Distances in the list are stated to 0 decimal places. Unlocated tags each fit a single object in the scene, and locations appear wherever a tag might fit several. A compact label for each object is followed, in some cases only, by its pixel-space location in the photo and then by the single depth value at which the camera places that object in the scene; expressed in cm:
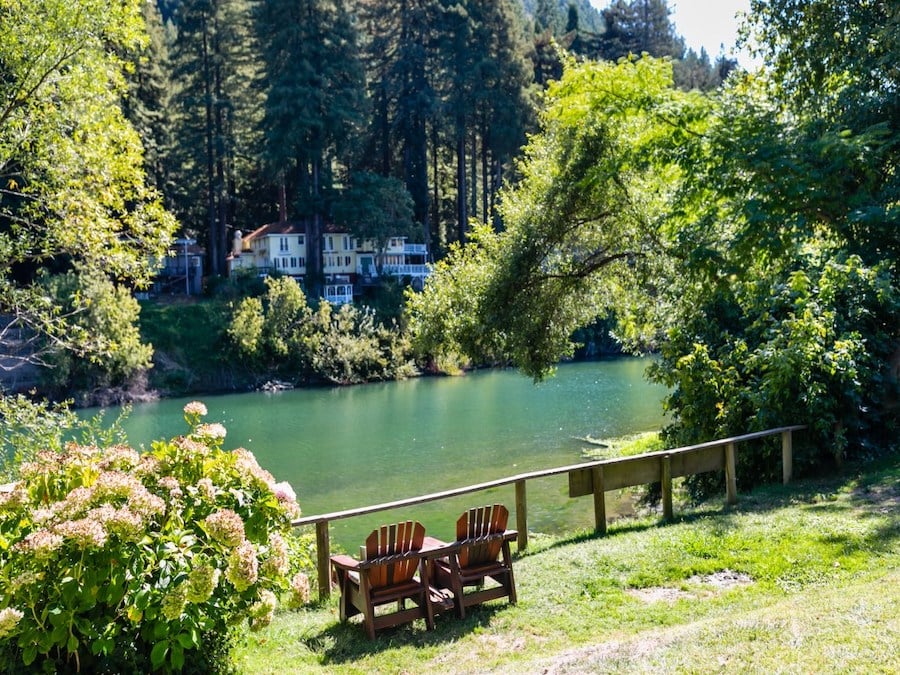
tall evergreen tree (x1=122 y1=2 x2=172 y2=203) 5184
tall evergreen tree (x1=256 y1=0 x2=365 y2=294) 5291
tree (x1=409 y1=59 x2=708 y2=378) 1389
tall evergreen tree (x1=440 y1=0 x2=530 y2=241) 5997
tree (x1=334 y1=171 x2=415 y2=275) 5512
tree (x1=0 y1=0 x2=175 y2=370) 1068
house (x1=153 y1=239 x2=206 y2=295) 5650
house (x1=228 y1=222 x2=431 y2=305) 5684
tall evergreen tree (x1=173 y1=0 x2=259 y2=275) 5478
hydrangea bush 509
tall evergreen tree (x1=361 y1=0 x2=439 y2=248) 6103
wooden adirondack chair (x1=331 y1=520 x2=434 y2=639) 721
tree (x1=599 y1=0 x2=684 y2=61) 7544
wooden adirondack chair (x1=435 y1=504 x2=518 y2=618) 773
